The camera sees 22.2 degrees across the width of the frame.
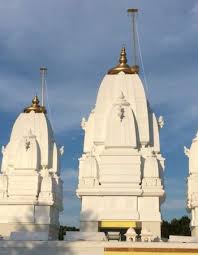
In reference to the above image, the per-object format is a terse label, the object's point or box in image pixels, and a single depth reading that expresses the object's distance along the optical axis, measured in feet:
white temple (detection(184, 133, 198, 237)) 114.01
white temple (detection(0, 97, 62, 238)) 123.44
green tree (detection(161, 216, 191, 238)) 190.57
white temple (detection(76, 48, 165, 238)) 106.52
